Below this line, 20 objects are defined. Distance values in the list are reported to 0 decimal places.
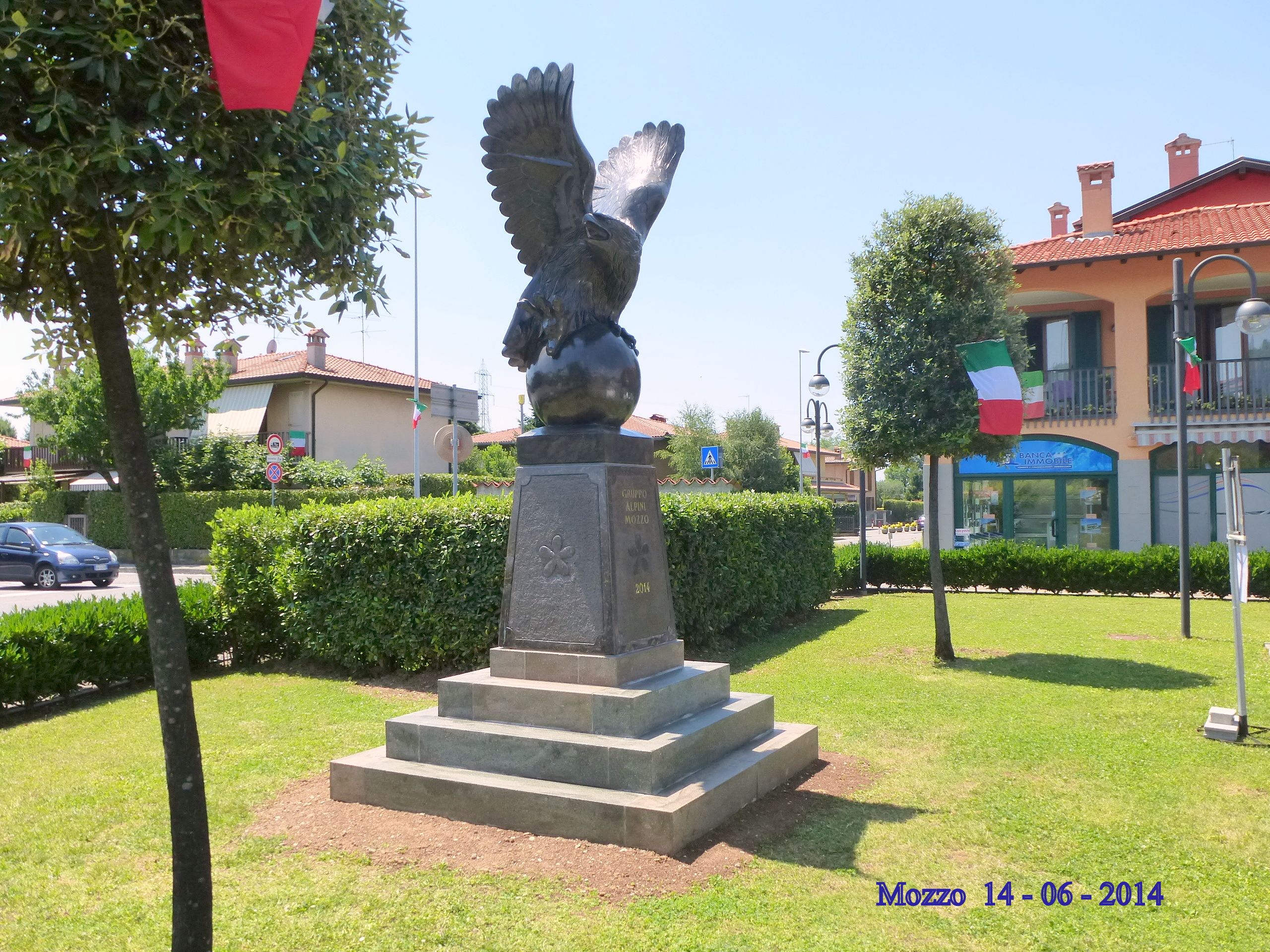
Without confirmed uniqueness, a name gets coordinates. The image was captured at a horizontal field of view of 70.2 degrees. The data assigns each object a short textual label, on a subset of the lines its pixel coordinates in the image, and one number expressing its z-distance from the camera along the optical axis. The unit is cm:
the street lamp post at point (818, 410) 1850
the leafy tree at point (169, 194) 254
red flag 264
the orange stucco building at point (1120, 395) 1978
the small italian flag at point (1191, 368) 1157
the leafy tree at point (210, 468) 2933
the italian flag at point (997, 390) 1027
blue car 2100
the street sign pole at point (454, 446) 1398
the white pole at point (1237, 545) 688
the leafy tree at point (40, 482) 3262
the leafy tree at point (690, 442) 4791
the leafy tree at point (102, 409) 2848
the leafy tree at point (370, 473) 2912
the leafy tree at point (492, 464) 3828
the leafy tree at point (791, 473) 4791
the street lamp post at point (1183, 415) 1162
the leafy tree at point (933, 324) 1054
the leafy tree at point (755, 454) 4669
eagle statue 582
